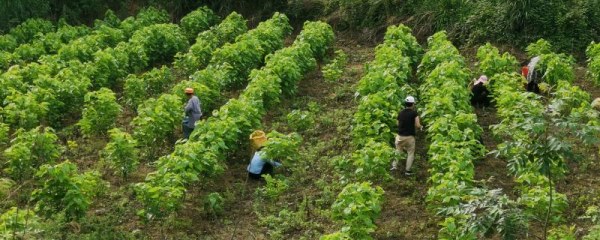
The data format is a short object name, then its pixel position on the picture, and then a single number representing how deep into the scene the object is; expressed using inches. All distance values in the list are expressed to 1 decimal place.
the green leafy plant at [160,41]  717.9
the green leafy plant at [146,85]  586.9
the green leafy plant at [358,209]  356.8
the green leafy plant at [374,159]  421.4
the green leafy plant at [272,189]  433.7
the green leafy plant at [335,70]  639.1
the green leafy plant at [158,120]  486.6
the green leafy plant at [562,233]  325.1
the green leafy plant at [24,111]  510.3
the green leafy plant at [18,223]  325.1
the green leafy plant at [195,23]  834.8
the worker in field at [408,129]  445.1
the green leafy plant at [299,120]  532.5
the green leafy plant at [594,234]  309.4
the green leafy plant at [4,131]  485.1
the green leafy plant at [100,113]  523.2
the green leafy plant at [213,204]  412.8
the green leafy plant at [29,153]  430.0
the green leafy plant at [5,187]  364.1
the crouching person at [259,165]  456.8
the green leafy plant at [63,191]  384.2
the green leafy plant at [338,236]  341.4
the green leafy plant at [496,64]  590.2
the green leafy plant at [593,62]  586.6
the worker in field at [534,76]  581.0
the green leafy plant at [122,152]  442.6
